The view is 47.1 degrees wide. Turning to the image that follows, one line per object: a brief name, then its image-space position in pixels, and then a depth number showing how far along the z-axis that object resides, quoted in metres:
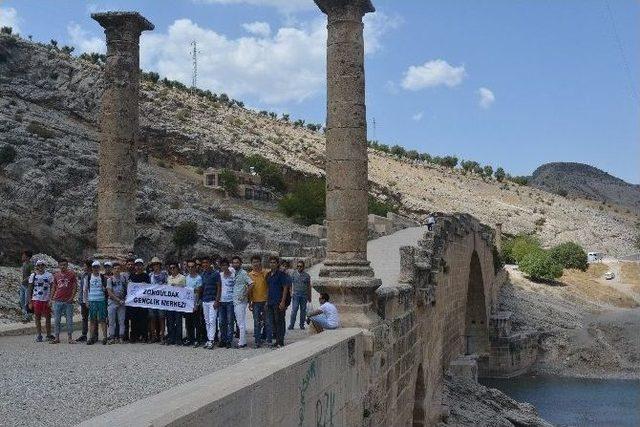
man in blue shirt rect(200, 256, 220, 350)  10.04
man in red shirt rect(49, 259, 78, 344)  10.45
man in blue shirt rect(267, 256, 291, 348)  10.04
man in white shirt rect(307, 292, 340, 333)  9.34
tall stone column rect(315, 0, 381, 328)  10.30
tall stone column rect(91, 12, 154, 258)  13.02
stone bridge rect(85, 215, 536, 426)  4.99
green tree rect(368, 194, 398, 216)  46.06
